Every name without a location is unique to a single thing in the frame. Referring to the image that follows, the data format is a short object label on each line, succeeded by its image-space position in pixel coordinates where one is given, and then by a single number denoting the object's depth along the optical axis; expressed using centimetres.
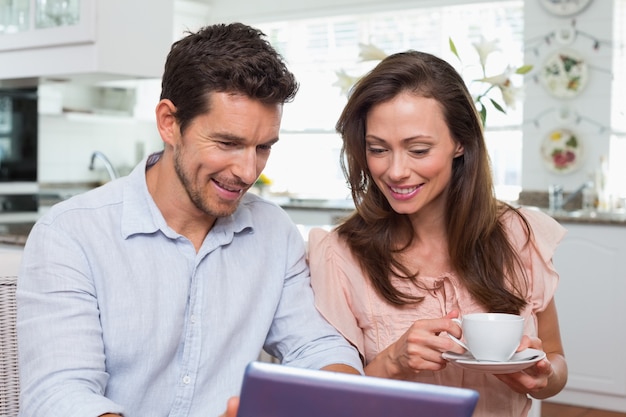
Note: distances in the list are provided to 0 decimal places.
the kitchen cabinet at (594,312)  402
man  137
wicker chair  145
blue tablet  82
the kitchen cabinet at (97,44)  309
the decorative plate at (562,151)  510
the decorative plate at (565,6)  505
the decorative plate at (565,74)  507
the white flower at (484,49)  220
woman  164
